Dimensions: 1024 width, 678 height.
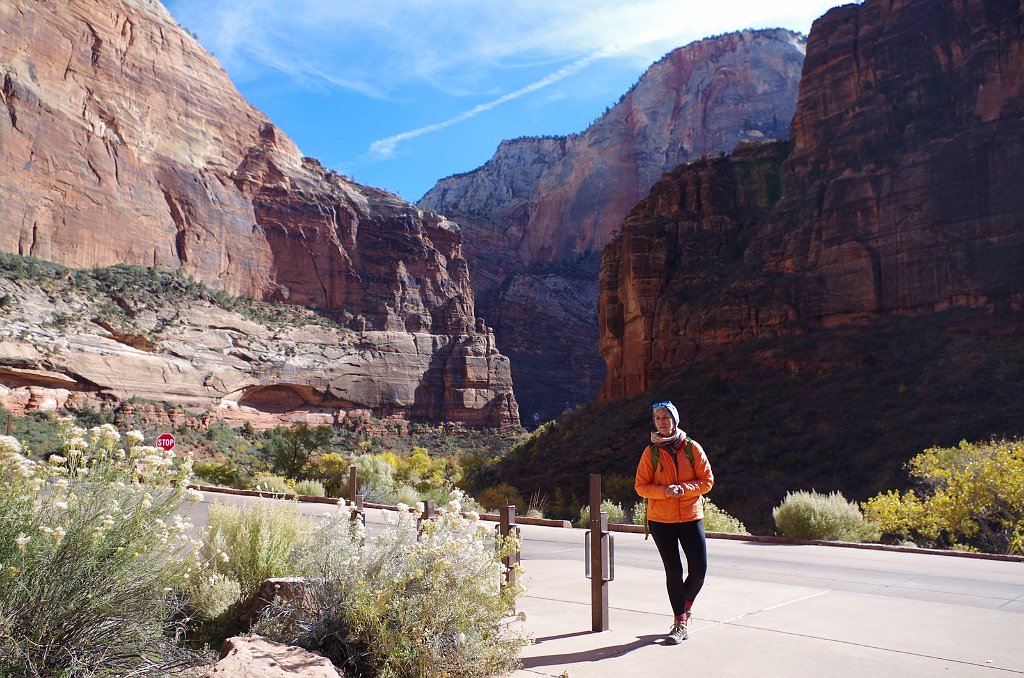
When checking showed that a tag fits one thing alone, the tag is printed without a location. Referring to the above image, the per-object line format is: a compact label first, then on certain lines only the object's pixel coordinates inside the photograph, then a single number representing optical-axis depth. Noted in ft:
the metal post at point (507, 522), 20.68
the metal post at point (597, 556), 18.24
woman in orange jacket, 17.80
